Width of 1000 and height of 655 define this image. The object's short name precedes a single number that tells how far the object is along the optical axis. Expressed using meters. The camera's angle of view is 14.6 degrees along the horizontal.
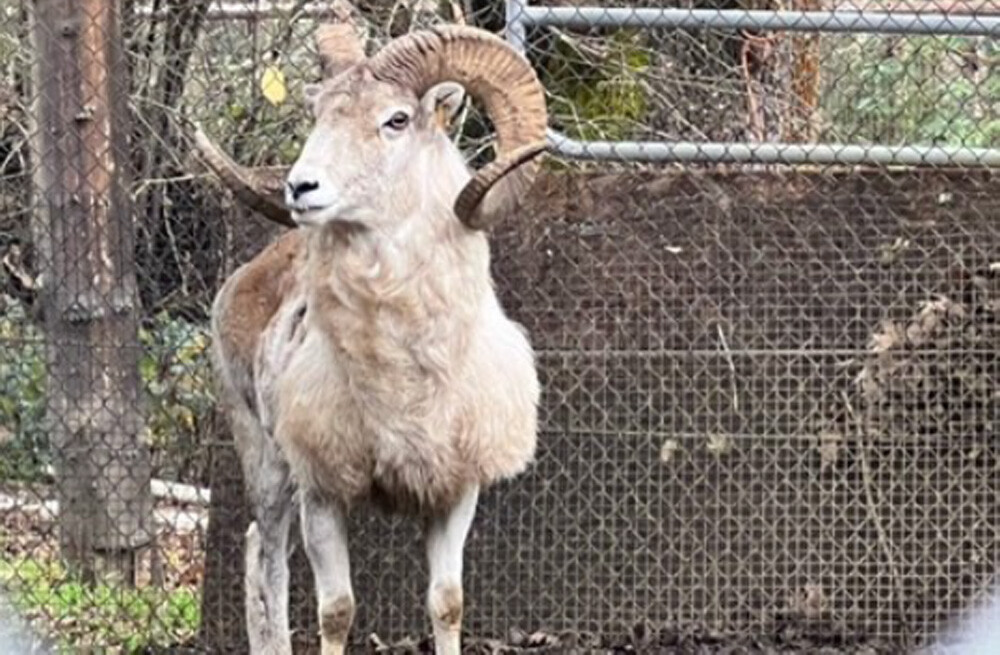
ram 13.49
